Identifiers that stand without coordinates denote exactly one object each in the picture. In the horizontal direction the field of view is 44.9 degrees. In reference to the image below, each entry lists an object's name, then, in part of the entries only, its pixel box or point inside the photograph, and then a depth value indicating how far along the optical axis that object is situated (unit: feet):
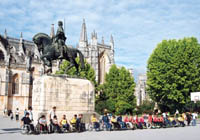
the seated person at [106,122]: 48.06
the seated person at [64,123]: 43.16
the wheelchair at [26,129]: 39.65
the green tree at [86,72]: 131.00
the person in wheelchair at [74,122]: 43.97
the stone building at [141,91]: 214.90
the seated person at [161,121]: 57.71
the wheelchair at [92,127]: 47.10
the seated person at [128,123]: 52.39
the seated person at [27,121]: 39.47
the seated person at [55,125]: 41.48
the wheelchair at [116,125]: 49.62
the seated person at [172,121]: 62.42
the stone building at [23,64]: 144.15
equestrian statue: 51.70
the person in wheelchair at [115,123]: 49.38
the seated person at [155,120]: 57.37
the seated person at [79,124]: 43.83
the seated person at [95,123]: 46.79
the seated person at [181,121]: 63.17
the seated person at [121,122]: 51.52
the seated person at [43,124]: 40.88
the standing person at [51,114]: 42.32
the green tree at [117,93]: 134.41
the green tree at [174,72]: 102.99
